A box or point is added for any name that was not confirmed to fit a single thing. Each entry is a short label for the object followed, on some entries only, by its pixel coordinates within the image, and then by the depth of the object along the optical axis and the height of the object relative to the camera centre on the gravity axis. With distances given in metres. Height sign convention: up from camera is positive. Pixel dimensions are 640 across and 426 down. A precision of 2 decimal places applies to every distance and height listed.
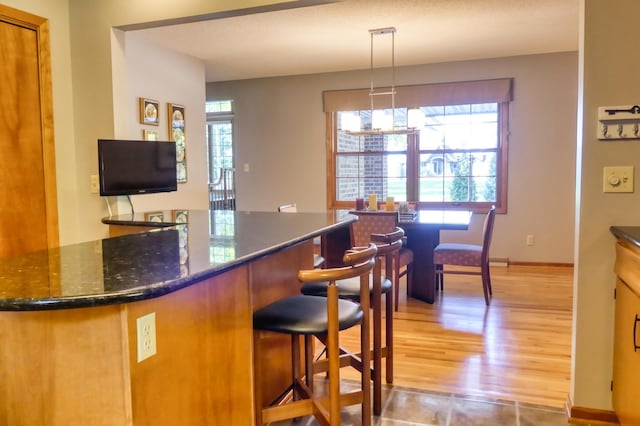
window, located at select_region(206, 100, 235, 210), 7.16 +0.45
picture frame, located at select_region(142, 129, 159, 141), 4.77 +0.50
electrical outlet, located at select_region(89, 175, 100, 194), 3.59 +0.00
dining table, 4.14 -0.55
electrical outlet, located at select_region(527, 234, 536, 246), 5.86 -0.73
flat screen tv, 3.44 +0.14
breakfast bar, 1.15 -0.40
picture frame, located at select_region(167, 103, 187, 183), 5.14 +0.56
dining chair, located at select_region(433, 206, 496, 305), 4.21 -0.67
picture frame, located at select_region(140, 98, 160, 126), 4.70 +0.73
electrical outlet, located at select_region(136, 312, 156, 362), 1.19 -0.39
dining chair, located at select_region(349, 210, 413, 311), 4.05 -0.40
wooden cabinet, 1.81 -0.64
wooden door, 3.07 +0.32
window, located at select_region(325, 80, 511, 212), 5.98 +0.33
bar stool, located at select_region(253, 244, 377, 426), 1.68 -0.53
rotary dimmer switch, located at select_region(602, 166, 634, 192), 2.16 +0.00
